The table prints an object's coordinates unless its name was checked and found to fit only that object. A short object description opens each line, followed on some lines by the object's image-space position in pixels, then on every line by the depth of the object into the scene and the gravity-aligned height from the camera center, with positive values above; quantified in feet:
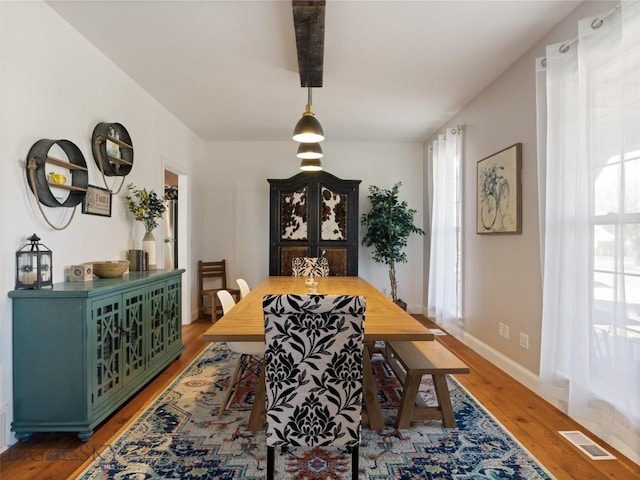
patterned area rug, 6.07 -3.68
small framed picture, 9.07 +0.86
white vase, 11.39 -0.29
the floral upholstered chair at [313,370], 5.00 -1.81
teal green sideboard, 6.88 -2.19
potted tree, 17.17 +0.42
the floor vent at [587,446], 6.55 -3.67
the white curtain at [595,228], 6.34 +0.17
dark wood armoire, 16.89 +0.71
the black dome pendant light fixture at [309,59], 7.36 +4.25
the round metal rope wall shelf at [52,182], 7.27 +1.28
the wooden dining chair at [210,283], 17.71 -2.18
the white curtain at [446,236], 14.25 +0.05
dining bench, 7.32 -2.90
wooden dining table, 5.87 -1.44
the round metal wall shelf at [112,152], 9.38 +2.23
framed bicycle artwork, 10.09 +1.27
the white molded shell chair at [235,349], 8.33 -2.42
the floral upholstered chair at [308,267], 13.56 -1.06
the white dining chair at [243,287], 11.09 -1.42
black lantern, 7.04 -0.52
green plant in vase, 11.12 +0.81
